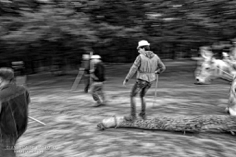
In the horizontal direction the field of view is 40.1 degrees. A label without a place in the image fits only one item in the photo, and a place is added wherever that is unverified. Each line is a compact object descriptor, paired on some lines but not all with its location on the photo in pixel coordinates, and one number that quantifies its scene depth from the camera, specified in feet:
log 23.11
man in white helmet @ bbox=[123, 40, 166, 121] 23.20
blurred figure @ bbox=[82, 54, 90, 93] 41.24
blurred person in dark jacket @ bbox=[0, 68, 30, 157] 13.19
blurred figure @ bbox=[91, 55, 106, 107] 33.35
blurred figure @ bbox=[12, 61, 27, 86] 53.73
